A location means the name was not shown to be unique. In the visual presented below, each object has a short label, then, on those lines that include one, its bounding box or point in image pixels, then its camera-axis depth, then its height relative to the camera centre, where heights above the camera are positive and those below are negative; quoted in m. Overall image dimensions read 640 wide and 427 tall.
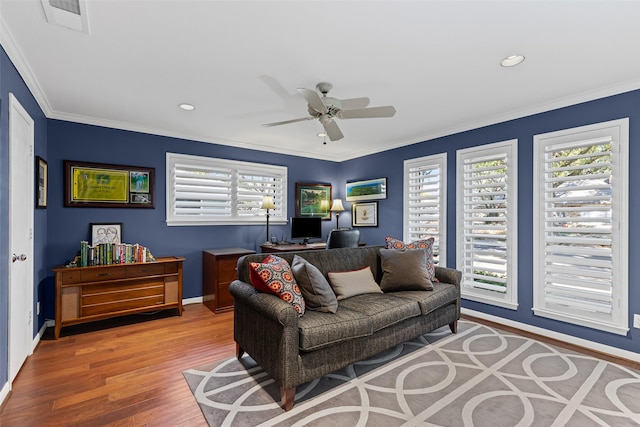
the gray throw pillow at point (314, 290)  2.44 -0.61
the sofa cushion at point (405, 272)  3.17 -0.60
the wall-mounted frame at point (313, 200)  5.66 +0.27
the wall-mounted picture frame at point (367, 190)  5.22 +0.44
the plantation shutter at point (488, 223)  3.59 -0.10
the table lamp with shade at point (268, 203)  4.93 +0.18
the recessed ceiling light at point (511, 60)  2.36 +1.21
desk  4.61 -0.53
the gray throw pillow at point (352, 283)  2.92 -0.68
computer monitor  5.30 -0.24
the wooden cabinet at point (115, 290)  3.30 -0.89
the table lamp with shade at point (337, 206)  5.77 +0.16
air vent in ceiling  1.76 +1.21
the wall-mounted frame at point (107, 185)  3.70 +0.36
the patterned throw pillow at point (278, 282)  2.27 -0.52
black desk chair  4.40 -0.35
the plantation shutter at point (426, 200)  4.32 +0.21
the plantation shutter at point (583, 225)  2.84 -0.10
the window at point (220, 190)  4.41 +0.37
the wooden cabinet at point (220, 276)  4.11 -0.86
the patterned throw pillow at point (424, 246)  3.42 -0.38
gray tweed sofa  2.06 -0.86
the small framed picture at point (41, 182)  3.04 +0.32
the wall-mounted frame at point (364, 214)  5.38 +0.01
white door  2.29 -0.17
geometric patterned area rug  1.97 -1.30
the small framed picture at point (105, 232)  3.80 -0.24
